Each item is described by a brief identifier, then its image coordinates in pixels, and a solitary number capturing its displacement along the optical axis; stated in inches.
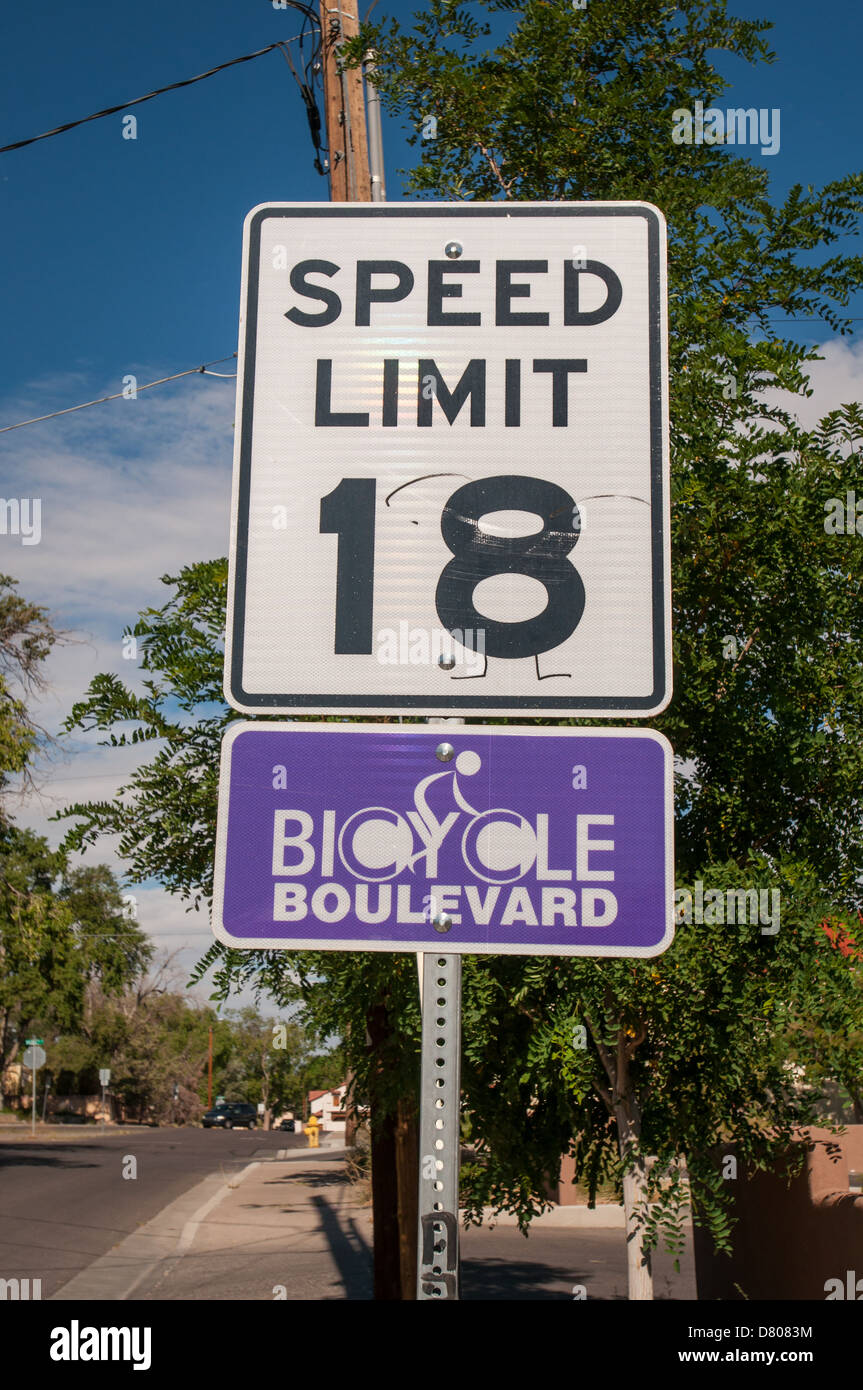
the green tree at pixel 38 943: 692.1
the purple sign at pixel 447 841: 64.0
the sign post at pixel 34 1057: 1192.8
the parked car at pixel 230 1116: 2267.5
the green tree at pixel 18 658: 637.3
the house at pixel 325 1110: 2432.3
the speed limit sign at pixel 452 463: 69.2
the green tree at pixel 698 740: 142.1
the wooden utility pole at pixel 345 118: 244.5
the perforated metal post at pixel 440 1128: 59.0
